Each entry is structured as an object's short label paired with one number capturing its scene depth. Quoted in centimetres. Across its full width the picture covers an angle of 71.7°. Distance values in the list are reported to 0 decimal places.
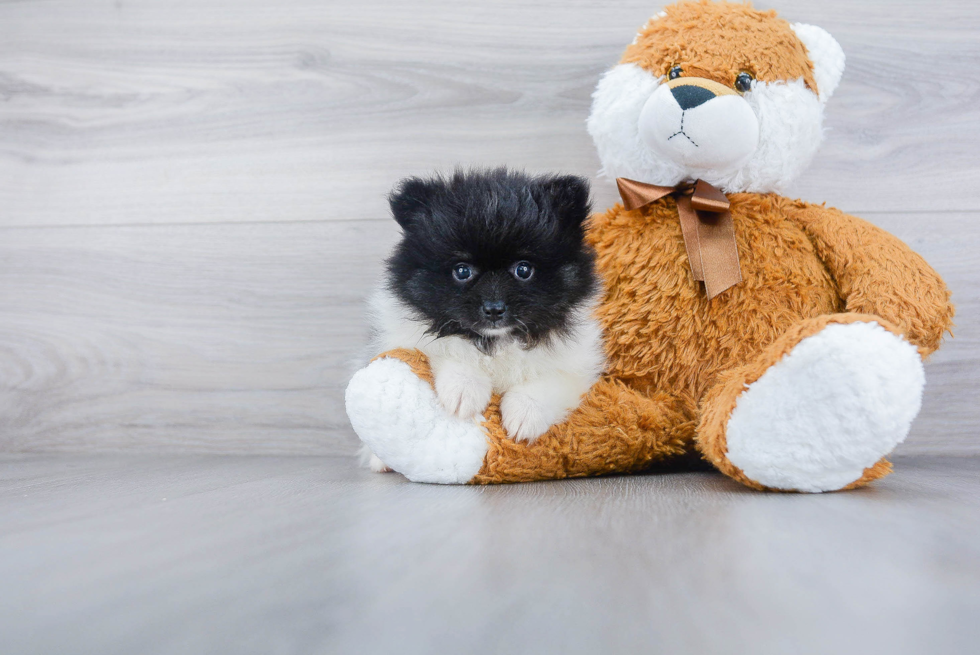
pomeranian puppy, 93
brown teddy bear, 92
